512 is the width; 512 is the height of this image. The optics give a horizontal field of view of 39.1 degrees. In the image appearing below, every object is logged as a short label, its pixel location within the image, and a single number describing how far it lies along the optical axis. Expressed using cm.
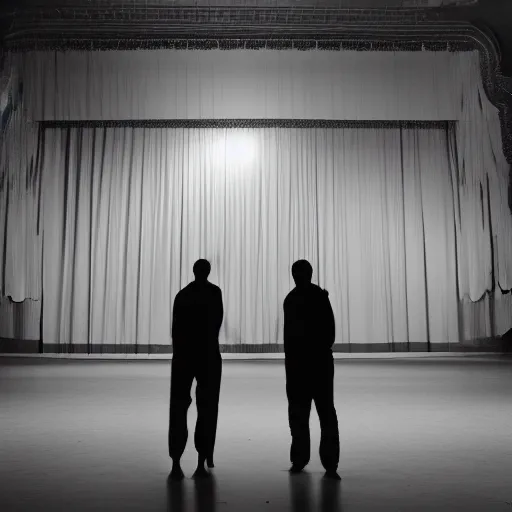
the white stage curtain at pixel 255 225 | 1410
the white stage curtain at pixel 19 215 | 1355
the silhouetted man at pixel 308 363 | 331
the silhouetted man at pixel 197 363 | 327
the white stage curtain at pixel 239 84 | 1316
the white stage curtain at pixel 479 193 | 1347
